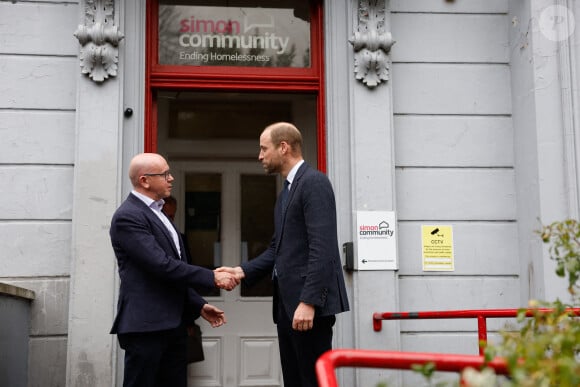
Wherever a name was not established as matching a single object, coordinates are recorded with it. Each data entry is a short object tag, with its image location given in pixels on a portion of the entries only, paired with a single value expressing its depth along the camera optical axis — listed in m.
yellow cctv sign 5.63
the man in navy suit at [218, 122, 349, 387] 3.96
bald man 4.08
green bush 1.65
